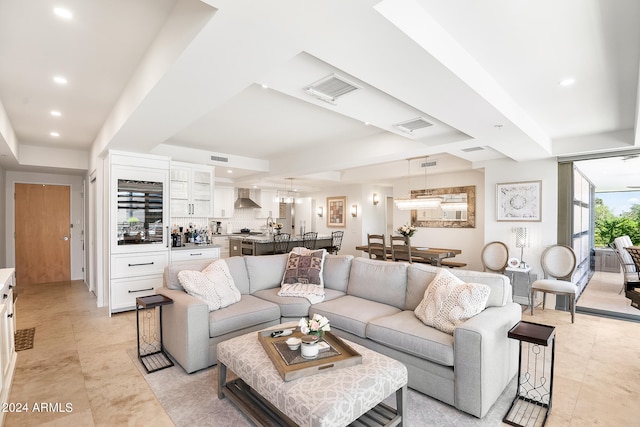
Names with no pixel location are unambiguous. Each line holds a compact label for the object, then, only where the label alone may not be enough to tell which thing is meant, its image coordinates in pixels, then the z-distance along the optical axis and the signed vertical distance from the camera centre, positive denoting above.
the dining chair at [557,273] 4.36 -0.94
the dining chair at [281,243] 6.87 -0.67
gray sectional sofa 2.22 -0.96
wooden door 6.34 -0.41
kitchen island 6.68 -0.70
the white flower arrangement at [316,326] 2.13 -0.77
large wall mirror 6.91 +0.03
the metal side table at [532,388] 2.15 -1.43
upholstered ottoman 1.65 -1.00
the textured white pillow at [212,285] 3.11 -0.73
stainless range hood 9.87 +0.37
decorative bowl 2.16 -0.89
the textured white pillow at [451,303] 2.48 -0.74
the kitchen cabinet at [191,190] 5.50 +0.42
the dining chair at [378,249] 5.90 -0.70
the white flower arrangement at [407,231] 6.18 -0.36
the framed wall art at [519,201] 5.11 +0.18
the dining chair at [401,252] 5.62 -0.71
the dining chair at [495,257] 5.33 -0.77
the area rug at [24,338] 3.33 -1.39
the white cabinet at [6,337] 2.28 -0.97
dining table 5.54 -0.75
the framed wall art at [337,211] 9.81 +0.05
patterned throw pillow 3.87 -0.69
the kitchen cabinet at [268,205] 10.57 +0.27
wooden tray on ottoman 1.87 -0.92
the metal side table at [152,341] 2.90 -1.40
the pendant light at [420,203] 6.01 +0.18
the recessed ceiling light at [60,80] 2.95 +1.26
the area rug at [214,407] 2.14 -1.40
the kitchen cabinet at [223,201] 9.27 +0.35
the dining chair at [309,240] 7.34 -0.63
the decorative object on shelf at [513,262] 5.00 -0.80
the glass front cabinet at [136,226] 4.52 -0.19
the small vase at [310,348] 2.03 -0.87
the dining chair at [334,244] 7.87 -0.79
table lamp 5.14 -0.42
